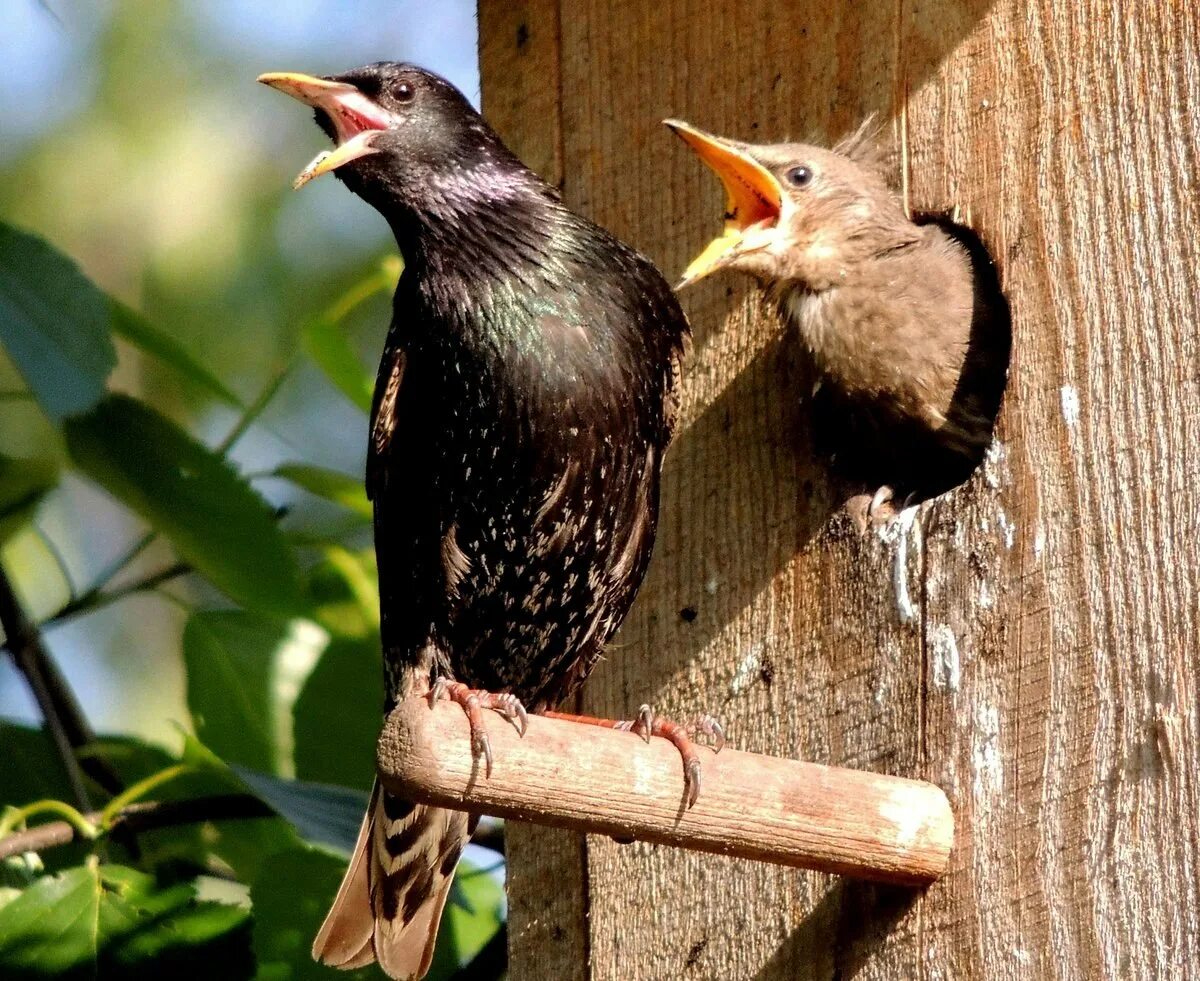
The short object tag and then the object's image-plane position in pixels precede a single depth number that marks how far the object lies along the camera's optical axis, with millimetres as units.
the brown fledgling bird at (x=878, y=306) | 5719
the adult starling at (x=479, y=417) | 5898
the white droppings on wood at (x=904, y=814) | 4973
